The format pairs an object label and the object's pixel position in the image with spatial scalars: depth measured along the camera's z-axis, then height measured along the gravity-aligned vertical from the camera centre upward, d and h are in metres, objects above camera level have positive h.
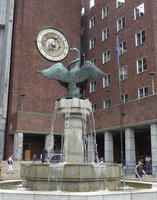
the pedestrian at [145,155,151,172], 30.86 -1.00
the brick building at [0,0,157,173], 36.62 +11.31
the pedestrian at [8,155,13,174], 27.51 -1.07
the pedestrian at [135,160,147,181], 20.60 -1.06
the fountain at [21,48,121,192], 12.78 -0.45
